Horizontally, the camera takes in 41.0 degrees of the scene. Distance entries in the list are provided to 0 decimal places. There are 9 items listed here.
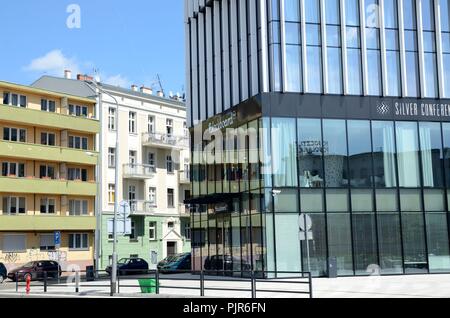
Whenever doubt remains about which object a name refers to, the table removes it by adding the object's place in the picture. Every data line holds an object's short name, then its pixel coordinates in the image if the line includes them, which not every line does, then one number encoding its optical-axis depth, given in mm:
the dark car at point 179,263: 43531
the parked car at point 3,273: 39469
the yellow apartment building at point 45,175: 47625
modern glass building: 32250
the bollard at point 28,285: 22766
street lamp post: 20930
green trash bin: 20422
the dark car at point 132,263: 43591
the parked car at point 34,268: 38875
